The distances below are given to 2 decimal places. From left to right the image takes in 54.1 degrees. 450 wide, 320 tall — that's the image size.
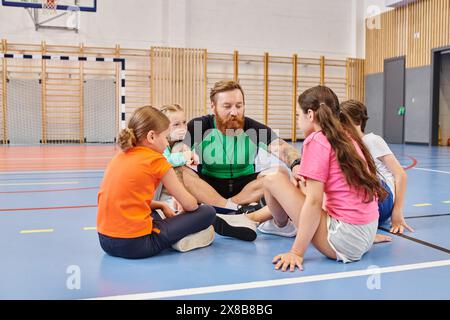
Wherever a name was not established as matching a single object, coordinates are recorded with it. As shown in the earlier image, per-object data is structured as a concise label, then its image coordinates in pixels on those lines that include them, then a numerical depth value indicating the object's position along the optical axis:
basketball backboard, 8.43
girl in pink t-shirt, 2.00
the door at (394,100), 13.09
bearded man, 3.15
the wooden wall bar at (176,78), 11.99
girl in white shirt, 2.74
